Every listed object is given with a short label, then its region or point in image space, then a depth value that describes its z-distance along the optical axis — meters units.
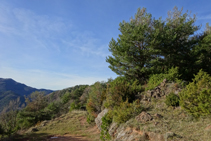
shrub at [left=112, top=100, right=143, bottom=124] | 9.01
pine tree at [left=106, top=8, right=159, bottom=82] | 15.16
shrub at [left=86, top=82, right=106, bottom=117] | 16.22
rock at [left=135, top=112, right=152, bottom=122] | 7.81
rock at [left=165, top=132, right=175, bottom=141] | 5.44
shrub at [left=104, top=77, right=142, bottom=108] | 11.35
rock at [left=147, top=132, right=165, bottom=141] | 5.74
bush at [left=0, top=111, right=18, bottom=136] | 11.79
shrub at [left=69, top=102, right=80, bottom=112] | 29.39
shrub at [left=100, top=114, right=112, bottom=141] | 10.78
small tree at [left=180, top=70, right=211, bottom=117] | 5.81
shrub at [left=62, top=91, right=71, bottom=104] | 41.69
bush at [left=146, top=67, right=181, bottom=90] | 12.46
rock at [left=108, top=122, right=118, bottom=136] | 9.41
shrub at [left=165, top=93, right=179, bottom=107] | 8.58
